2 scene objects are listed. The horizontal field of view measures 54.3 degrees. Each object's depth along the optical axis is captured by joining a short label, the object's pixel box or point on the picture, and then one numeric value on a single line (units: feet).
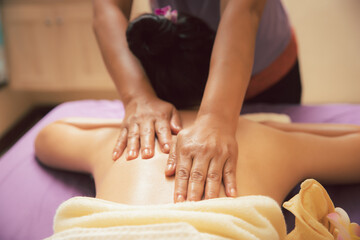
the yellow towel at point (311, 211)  2.01
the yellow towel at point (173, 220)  1.56
